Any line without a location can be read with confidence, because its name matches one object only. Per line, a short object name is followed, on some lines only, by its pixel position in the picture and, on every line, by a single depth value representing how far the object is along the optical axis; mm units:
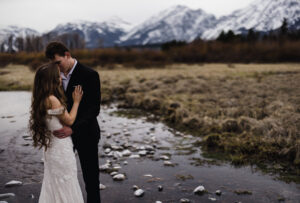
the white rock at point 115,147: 9088
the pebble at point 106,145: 9352
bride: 3867
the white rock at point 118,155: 8357
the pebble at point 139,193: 5867
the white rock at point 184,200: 5617
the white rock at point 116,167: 7290
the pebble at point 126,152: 8570
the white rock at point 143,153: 8583
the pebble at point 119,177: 6684
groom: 4227
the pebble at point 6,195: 5695
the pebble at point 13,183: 6270
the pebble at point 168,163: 7750
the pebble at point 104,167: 7277
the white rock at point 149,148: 9102
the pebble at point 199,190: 6043
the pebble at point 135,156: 8312
